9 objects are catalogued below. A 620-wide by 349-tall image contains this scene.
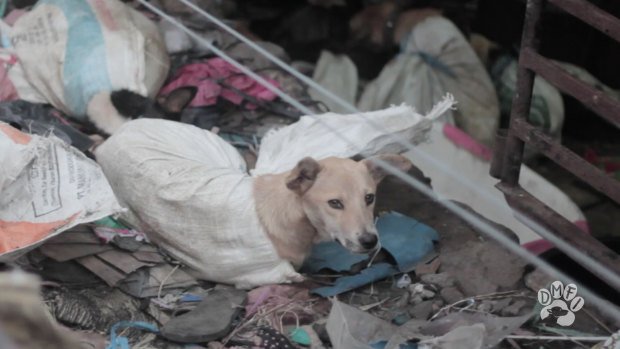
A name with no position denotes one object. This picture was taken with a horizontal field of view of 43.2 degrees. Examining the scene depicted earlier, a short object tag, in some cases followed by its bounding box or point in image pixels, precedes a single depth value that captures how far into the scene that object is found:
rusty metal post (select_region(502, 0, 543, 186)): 3.26
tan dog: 3.07
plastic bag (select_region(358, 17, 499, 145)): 5.33
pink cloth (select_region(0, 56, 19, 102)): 4.15
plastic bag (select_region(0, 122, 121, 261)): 3.08
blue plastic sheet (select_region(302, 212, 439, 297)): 3.41
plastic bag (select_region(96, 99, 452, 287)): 3.32
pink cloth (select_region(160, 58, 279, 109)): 4.43
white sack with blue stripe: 4.18
